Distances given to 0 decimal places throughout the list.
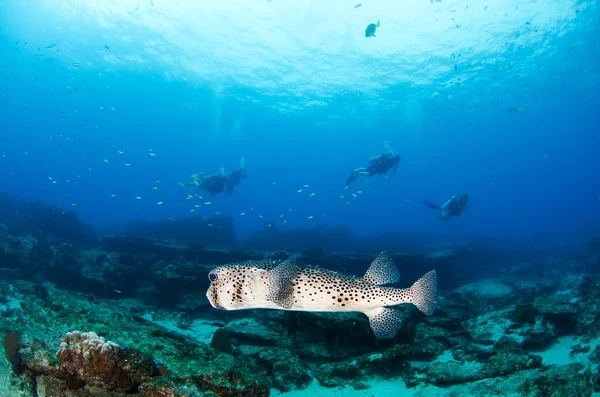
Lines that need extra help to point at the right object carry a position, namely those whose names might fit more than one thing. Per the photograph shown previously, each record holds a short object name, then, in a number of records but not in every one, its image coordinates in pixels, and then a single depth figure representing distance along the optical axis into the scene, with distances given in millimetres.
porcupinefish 3354
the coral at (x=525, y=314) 8062
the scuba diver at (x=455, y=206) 15531
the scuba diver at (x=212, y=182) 18620
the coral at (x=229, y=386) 3559
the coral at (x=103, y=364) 3477
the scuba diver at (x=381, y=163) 15641
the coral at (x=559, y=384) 4242
